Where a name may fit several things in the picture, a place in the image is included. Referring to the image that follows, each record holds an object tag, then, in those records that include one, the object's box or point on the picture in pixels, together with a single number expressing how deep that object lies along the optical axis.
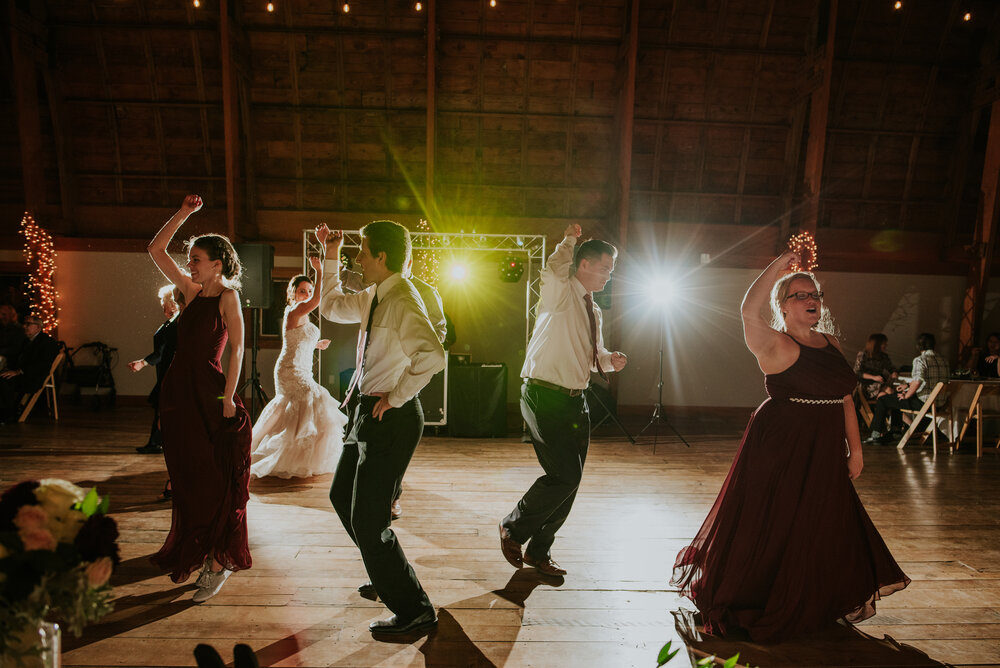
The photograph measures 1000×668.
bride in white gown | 4.94
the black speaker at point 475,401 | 7.05
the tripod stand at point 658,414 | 6.98
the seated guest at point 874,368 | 7.40
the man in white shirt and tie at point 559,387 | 3.04
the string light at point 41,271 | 8.66
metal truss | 8.21
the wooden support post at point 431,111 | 7.89
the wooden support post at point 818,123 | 8.03
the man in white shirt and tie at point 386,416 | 2.30
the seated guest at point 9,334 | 7.08
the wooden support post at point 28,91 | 7.88
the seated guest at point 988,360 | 8.23
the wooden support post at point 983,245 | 8.49
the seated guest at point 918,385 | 6.87
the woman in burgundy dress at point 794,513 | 2.49
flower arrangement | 1.14
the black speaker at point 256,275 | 6.69
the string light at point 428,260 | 8.82
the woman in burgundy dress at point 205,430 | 2.78
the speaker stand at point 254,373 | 6.70
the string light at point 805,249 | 8.80
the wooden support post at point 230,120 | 7.78
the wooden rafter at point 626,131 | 8.05
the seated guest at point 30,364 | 6.95
